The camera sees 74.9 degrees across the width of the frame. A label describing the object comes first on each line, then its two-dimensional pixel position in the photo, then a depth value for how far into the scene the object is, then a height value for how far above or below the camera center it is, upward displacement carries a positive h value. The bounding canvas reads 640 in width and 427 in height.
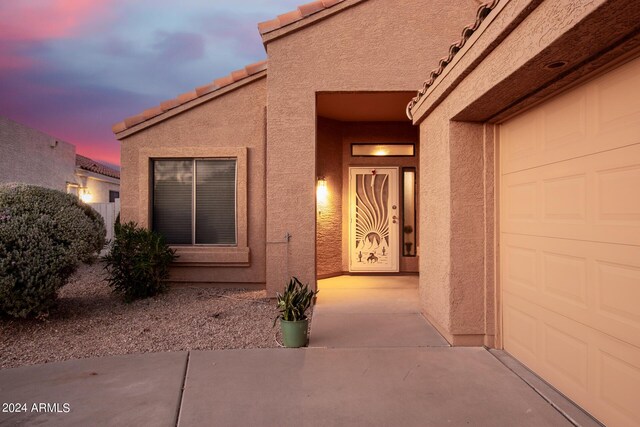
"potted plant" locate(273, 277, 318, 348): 4.50 -1.08
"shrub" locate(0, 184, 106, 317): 5.03 -0.32
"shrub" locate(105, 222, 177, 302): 6.86 -0.70
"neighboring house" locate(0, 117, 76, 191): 14.00 +2.32
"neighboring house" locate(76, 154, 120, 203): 17.92 +1.76
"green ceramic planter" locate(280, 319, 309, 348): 4.49 -1.23
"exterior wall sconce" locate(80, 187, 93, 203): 17.83 +1.06
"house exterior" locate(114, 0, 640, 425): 2.64 +0.60
